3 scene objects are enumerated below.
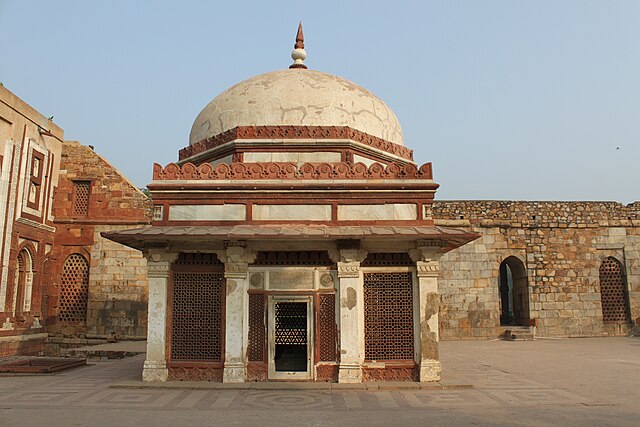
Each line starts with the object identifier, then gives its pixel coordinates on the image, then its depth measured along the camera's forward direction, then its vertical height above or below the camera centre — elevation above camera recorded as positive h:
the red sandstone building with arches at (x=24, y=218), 15.23 +2.49
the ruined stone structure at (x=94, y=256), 17.34 +1.40
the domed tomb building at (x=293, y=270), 8.76 +0.45
